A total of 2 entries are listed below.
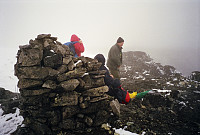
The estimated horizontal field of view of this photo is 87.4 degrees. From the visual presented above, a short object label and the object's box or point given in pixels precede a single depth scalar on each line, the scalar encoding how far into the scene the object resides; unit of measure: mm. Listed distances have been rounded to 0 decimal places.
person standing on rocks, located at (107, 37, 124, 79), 8906
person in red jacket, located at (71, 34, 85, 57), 7414
